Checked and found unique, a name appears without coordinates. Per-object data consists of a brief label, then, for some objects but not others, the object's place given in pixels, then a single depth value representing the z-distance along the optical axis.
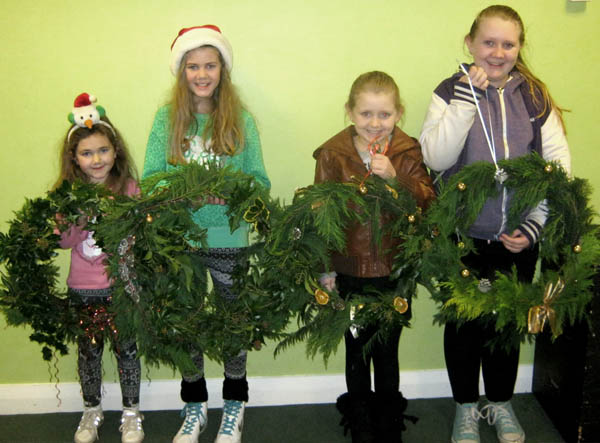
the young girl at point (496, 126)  1.97
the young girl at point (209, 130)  2.11
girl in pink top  2.20
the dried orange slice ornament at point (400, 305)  1.90
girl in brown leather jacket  1.99
